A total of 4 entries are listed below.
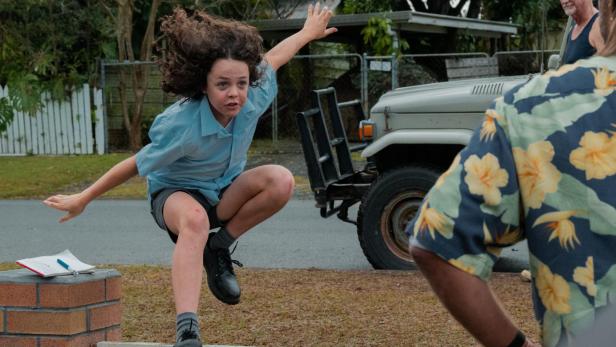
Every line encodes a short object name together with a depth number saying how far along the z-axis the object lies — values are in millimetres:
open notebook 7602
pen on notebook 7740
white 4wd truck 12739
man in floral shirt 2933
